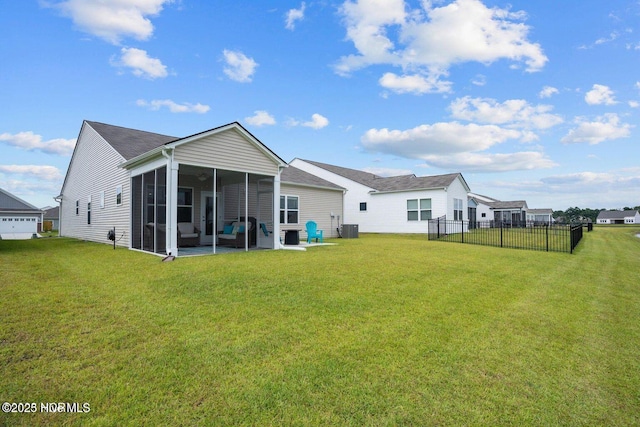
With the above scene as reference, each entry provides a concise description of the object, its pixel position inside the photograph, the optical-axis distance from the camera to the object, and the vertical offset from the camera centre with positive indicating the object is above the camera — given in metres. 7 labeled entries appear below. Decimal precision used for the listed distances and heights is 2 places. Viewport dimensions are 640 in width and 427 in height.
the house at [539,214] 56.00 +0.78
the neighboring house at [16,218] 28.69 +0.25
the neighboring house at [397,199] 22.16 +1.52
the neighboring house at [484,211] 46.41 +1.13
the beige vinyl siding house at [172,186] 9.91 +1.43
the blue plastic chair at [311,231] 14.55 -0.54
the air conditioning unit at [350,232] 18.50 -0.75
